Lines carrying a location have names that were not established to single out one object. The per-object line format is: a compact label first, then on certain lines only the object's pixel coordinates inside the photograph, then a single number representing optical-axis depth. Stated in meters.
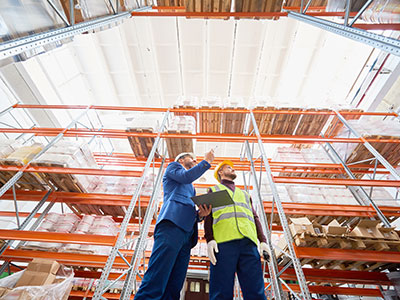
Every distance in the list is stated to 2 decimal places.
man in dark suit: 2.30
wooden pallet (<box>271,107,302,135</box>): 6.73
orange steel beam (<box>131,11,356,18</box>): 5.18
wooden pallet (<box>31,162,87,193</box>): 4.84
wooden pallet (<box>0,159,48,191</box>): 5.34
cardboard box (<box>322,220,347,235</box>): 3.55
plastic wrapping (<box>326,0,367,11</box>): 4.14
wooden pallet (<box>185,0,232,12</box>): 5.14
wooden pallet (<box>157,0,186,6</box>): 5.91
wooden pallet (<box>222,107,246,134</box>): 6.77
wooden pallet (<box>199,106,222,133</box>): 6.99
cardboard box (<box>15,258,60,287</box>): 3.26
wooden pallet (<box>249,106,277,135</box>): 6.81
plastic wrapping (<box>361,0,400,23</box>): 2.91
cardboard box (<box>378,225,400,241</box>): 3.66
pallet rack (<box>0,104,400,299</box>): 3.36
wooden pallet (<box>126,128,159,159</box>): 6.03
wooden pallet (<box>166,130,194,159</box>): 6.16
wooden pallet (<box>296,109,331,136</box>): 6.83
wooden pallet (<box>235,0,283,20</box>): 5.04
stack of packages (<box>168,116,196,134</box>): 6.05
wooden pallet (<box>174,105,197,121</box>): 6.77
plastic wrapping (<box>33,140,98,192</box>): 4.81
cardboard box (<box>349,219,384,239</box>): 3.58
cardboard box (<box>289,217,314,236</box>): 3.46
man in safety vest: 2.43
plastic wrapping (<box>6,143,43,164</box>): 4.87
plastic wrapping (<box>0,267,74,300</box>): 2.89
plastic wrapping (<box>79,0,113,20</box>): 3.77
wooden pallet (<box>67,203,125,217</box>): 6.12
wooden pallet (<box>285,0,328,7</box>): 5.79
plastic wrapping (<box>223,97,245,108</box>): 6.68
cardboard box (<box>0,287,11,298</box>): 2.91
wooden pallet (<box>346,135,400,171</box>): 6.01
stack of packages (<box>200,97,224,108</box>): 6.65
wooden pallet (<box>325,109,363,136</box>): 7.08
